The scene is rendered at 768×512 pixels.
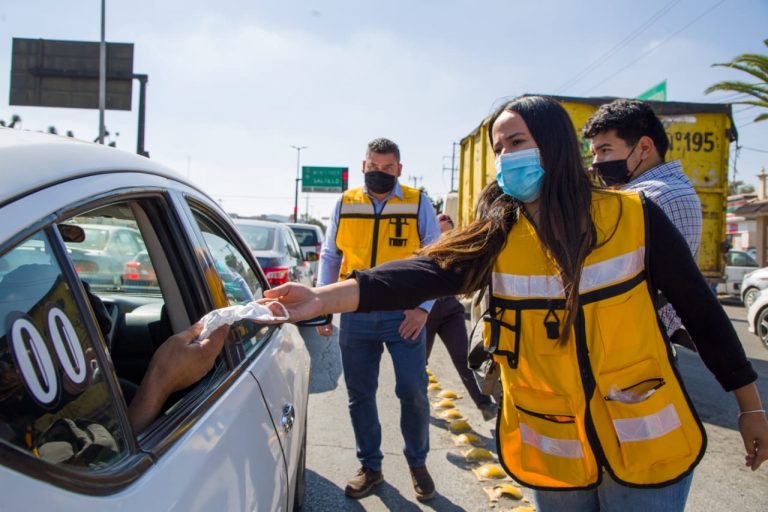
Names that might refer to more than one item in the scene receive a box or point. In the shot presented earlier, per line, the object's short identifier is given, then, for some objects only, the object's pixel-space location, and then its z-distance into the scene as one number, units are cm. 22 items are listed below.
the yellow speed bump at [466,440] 436
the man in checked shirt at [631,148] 252
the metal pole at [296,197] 4455
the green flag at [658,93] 1748
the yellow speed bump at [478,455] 404
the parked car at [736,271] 1706
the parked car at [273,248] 751
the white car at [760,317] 880
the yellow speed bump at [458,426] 462
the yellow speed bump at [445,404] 524
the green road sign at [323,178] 4394
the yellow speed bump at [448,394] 559
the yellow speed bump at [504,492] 346
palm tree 1732
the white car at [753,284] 1198
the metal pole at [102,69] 1817
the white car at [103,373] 95
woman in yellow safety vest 159
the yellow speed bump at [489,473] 373
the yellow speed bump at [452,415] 491
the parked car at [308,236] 1708
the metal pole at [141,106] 1790
